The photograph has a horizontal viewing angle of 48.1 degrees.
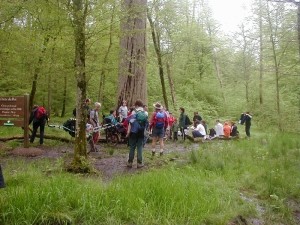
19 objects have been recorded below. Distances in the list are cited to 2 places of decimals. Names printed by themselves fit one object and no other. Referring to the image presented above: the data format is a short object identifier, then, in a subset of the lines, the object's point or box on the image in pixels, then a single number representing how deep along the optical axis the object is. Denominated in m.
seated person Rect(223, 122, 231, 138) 16.20
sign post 10.41
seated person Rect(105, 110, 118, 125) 11.68
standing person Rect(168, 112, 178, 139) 14.90
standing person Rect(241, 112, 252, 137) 17.22
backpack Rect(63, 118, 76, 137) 10.74
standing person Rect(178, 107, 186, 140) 15.33
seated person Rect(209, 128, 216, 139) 16.86
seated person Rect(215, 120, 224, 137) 16.62
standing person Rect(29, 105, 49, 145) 11.19
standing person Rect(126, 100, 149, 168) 8.12
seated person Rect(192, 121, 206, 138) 14.94
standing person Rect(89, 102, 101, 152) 10.32
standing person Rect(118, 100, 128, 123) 12.28
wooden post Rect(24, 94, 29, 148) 10.27
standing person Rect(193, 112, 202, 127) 16.44
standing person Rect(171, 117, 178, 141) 15.06
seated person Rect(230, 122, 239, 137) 16.66
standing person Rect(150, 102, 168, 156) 9.84
